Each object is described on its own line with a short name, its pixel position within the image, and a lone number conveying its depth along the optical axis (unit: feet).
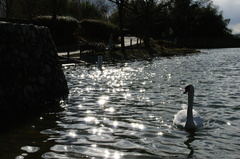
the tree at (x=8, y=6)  126.00
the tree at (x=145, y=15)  140.57
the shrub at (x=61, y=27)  122.93
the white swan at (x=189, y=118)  24.09
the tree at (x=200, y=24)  239.11
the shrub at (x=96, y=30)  140.87
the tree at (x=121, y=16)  118.83
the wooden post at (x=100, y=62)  75.16
